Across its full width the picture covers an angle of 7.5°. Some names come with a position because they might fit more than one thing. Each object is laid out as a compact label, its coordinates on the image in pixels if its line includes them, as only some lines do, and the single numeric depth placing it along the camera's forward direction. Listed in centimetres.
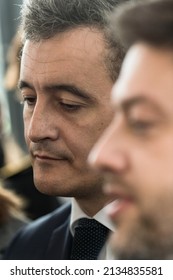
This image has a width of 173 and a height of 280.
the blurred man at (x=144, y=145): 127
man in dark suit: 151
